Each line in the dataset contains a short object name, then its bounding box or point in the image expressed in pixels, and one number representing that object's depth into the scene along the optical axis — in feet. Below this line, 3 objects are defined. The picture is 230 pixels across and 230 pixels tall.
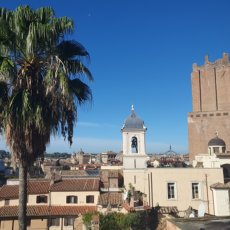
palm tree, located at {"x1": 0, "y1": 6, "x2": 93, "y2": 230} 22.53
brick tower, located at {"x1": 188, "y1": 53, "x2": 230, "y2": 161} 156.58
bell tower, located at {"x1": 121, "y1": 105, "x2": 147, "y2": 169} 82.98
